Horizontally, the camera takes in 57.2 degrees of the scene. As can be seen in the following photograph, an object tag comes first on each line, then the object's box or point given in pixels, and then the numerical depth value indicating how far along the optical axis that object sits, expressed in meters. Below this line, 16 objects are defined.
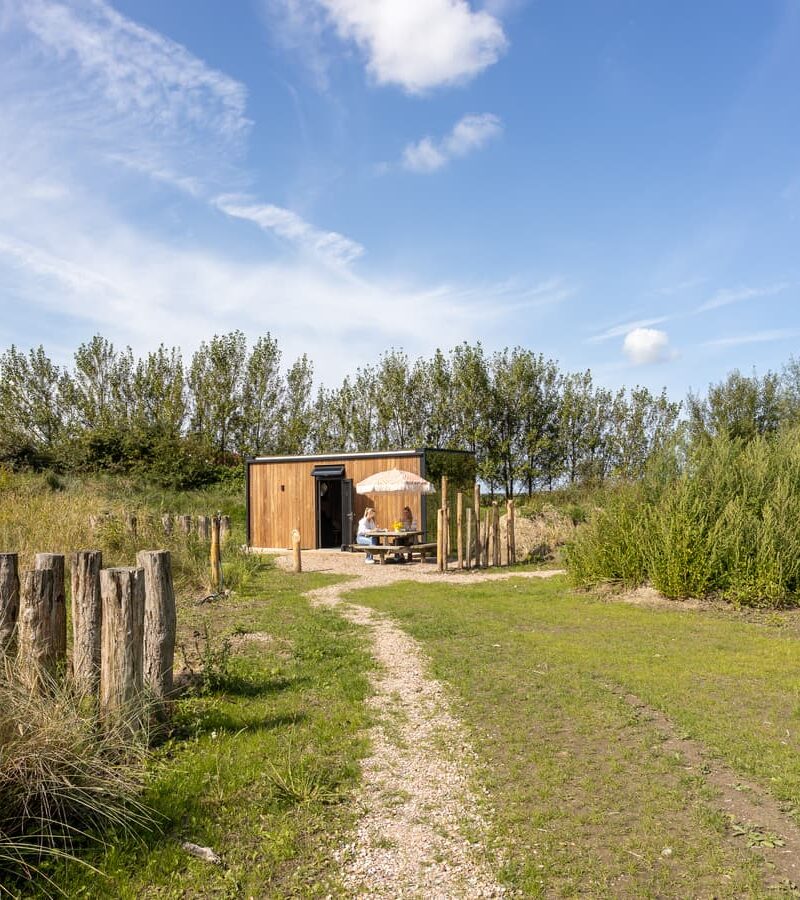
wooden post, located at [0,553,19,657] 4.58
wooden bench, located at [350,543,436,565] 16.47
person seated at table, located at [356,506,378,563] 17.27
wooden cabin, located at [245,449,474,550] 19.12
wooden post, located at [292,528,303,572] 14.50
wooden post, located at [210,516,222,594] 11.17
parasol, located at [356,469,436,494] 16.80
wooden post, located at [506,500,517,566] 15.92
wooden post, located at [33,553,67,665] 4.53
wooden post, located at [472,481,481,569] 15.20
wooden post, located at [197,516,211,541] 13.95
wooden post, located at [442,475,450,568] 14.84
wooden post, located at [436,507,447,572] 14.84
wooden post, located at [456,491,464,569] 15.15
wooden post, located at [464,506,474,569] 15.27
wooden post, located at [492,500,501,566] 15.64
